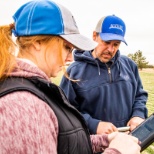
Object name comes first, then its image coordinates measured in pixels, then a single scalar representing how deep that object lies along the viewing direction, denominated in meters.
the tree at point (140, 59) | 68.12
